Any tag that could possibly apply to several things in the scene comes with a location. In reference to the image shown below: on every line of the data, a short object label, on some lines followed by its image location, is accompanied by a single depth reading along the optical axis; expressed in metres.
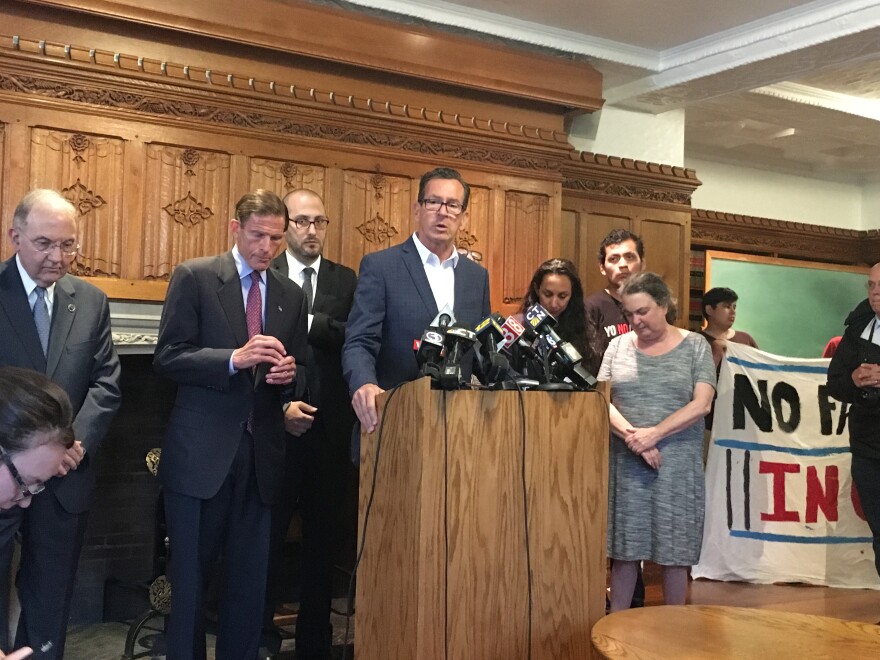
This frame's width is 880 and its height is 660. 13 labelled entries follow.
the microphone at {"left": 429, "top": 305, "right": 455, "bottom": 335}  2.28
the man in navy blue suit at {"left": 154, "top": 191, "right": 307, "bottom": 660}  2.84
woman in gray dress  3.25
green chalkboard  7.87
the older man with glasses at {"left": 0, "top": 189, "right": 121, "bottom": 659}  2.73
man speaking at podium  2.74
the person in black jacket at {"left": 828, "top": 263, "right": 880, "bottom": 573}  4.12
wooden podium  2.13
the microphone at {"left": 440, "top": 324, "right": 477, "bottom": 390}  2.15
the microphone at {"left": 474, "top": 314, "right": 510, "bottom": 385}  2.29
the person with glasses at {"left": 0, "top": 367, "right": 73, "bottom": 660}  1.57
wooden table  1.81
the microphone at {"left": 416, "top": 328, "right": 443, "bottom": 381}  2.26
